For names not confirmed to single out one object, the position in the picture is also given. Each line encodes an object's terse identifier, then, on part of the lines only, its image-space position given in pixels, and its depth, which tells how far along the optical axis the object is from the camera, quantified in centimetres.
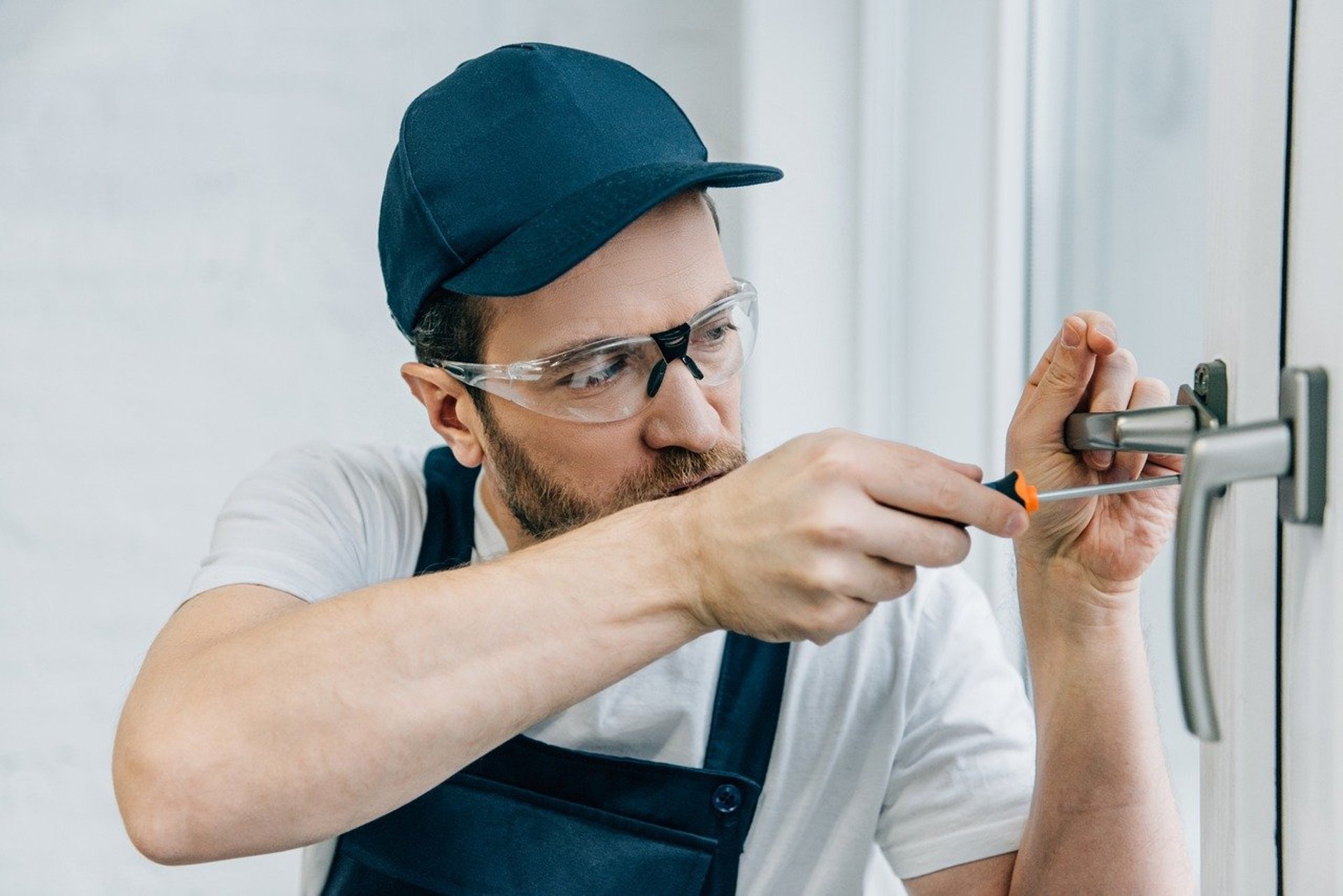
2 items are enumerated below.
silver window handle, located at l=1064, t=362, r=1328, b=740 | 52
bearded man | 81
